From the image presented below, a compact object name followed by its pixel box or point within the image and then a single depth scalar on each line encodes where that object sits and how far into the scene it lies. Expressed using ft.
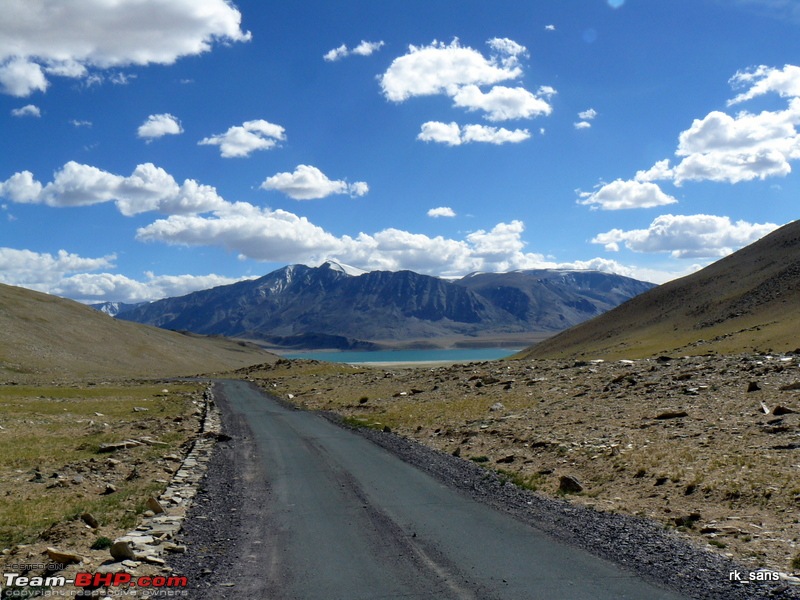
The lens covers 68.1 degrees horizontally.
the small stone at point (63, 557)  35.88
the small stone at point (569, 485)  58.44
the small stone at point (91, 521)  44.98
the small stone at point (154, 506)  49.26
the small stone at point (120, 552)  36.65
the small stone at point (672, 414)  84.64
